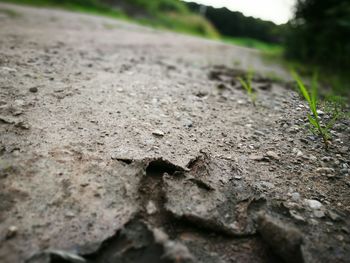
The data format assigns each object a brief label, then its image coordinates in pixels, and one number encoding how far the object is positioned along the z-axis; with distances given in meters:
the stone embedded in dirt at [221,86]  0.56
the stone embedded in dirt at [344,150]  0.34
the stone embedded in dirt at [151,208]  0.23
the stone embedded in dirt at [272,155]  0.33
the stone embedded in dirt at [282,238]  0.20
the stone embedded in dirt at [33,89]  0.38
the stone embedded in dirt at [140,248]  0.19
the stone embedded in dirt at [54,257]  0.19
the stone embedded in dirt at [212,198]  0.23
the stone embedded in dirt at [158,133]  0.34
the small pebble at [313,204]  0.26
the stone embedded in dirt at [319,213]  0.25
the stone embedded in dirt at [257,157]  0.32
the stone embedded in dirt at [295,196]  0.26
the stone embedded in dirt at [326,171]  0.30
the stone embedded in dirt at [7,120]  0.31
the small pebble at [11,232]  0.20
